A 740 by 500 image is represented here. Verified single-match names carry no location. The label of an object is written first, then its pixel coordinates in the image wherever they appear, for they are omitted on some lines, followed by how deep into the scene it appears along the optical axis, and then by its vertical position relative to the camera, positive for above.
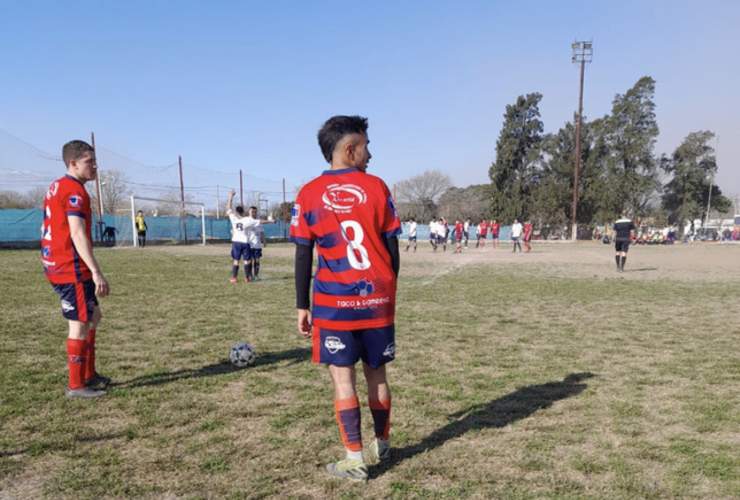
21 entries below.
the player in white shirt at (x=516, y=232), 28.12 -0.84
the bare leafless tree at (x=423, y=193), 74.25 +3.89
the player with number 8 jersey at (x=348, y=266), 2.73 -0.29
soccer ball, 5.03 -1.51
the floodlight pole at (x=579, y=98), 44.91 +11.79
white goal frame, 28.05 +0.36
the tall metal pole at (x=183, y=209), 34.81 +0.49
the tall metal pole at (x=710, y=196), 58.37 +3.01
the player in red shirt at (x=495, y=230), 32.75 -0.86
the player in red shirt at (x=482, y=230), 32.69 -0.85
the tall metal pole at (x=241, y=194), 40.84 +1.93
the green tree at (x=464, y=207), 78.00 +1.83
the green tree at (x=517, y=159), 55.59 +7.04
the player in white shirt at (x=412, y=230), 29.20 -0.81
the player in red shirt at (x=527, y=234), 28.39 -1.04
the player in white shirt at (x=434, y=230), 29.22 -0.79
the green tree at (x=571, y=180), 52.12 +4.46
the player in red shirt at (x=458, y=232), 29.43 -1.02
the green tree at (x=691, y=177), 58.81 +5.33
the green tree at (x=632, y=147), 51.41 +7.99
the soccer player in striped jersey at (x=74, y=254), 3.93 -0.33
